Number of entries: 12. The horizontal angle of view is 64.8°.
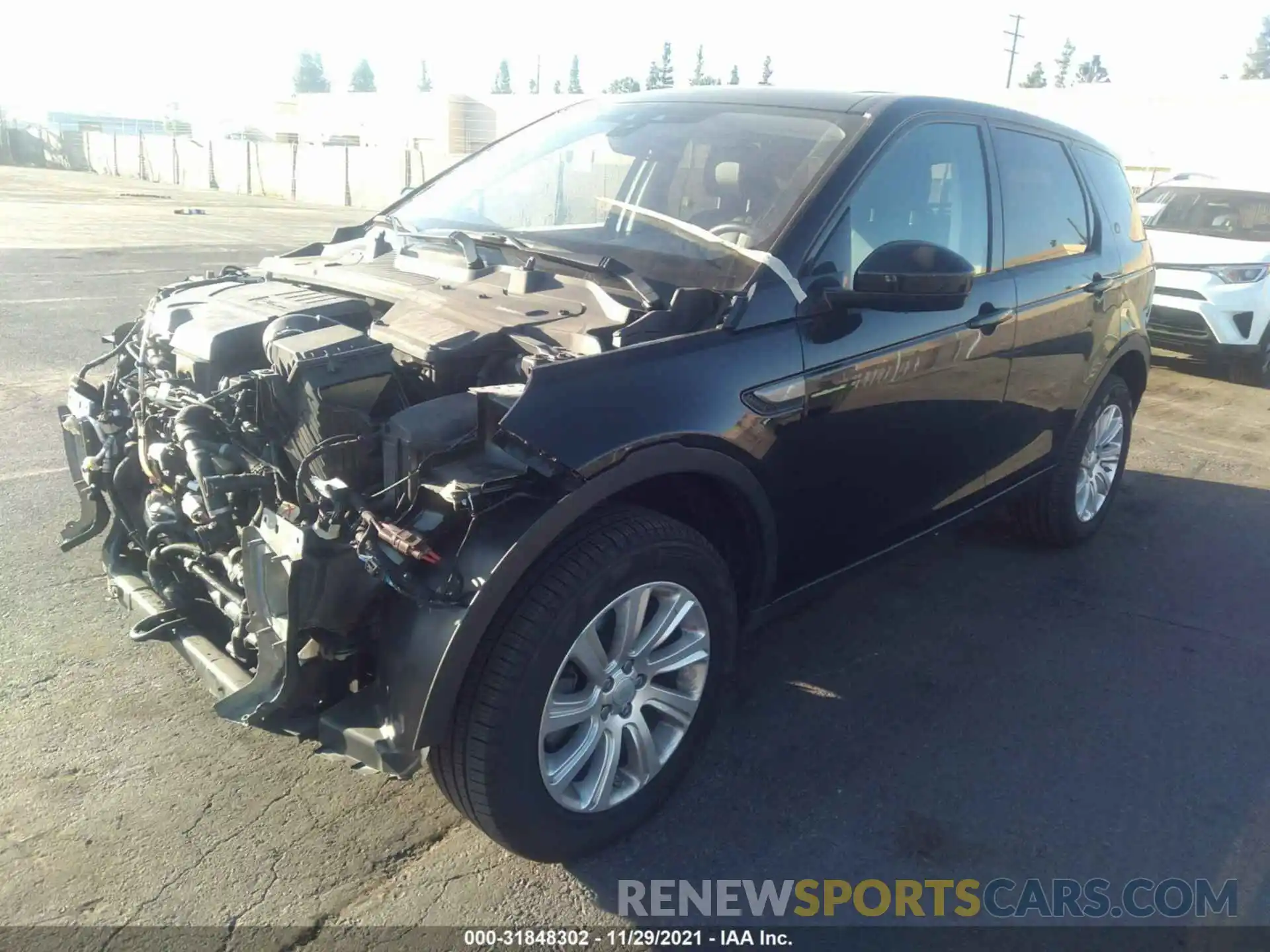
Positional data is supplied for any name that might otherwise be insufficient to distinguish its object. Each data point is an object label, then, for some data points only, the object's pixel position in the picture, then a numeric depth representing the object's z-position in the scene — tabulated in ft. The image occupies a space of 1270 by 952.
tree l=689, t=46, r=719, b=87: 272.90
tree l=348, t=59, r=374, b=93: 423.64
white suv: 30.40
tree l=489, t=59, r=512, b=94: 402.72
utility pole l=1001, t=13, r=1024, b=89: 169.07
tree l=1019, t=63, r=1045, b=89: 313.94
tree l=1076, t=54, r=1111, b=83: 320.91
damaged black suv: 7.66
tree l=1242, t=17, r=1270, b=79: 287.89
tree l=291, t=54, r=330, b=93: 417.49
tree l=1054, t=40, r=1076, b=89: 327.88
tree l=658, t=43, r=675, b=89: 280.35
